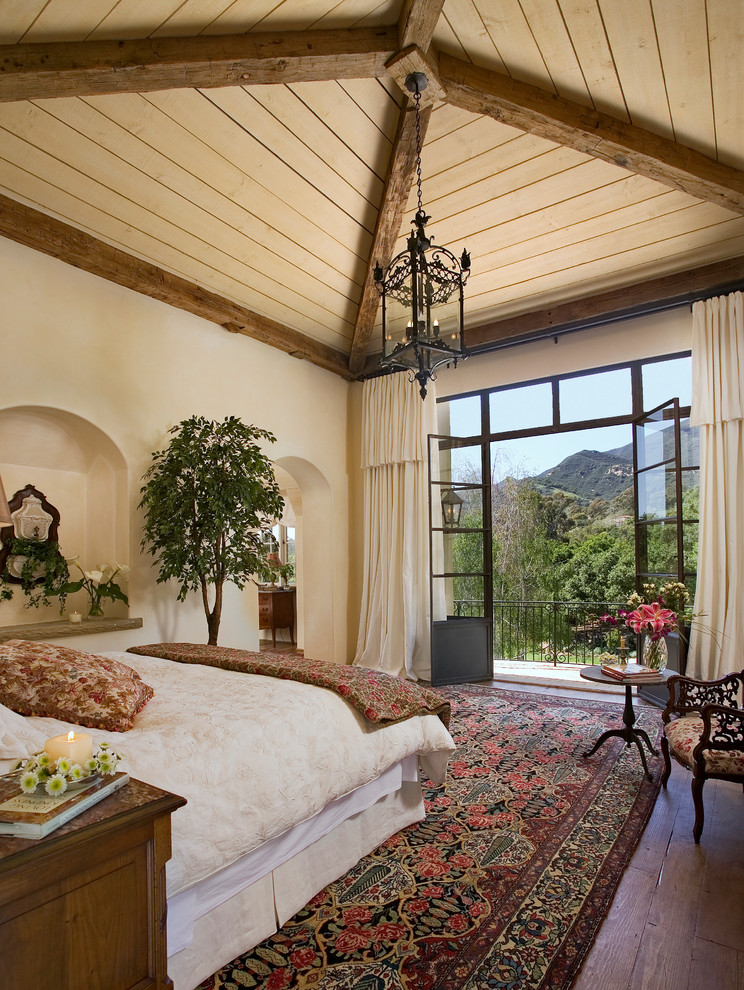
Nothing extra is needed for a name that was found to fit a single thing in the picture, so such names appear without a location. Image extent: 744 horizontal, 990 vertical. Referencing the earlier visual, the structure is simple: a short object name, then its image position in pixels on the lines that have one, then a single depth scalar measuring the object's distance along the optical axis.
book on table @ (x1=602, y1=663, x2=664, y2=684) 3.29
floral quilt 2.44
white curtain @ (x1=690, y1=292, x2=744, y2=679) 4.39
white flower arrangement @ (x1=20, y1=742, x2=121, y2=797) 1.25
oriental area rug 1.79
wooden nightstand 1.08
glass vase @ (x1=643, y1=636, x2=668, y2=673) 3.47
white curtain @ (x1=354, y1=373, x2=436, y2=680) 5.95
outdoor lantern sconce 6.04
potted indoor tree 4.21
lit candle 1.37
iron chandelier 3.03
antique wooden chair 2.51
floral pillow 2.04
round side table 3.47
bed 1.68
